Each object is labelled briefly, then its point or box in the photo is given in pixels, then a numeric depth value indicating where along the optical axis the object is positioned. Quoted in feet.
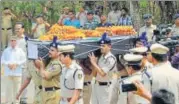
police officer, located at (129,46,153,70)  26.97
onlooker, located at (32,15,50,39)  48.95
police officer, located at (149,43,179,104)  20.70
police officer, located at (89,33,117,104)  31.81
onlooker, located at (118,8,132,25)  51.70
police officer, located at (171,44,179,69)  29.99
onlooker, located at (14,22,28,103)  40.54
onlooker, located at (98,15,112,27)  49.06
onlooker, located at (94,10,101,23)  51.30
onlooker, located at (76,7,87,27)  53.56
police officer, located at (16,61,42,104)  30.50
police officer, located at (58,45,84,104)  26.63
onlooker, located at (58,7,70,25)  51.13
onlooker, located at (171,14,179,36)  40.56
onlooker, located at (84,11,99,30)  47.86
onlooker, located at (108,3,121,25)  55.89
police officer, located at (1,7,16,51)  52.80
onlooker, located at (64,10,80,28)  48.55
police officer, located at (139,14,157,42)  44.49
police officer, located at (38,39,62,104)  28.63
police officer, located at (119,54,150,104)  23.25
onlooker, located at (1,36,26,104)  39.63
